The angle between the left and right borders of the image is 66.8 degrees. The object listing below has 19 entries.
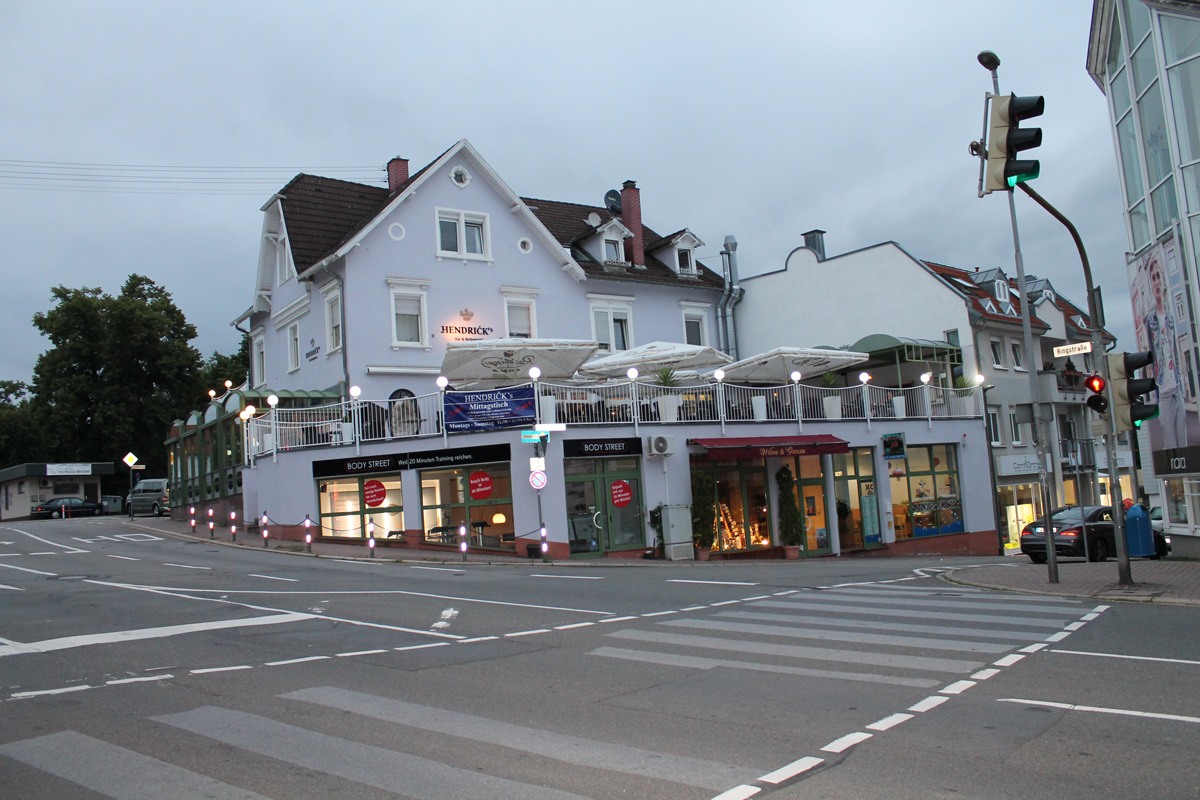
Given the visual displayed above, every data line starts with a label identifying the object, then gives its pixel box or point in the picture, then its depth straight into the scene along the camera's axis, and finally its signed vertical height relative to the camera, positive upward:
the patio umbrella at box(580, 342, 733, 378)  25.88 +3.85
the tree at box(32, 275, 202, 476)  53.56 +9.48
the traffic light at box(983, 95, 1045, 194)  9.73 +3.70
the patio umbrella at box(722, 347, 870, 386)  26.88 +3.65
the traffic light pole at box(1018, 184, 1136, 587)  14.07 +0.70
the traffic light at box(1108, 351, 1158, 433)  13.77 +1.09
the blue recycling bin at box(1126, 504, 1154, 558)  20.88 -1.64
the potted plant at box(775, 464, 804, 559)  25.48 -0.85
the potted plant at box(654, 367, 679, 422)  24.12 +2.28
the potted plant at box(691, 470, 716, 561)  23.56 -0.63
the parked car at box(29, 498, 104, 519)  48.75 +1.35
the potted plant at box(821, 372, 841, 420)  27.25 +2.27
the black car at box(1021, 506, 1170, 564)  21.91 -1.69
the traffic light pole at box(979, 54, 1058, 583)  14.88 +1.31
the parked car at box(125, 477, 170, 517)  40.97 +1.21
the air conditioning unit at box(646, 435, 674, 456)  23.39 +1.25
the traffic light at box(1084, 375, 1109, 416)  14.27 +1.07
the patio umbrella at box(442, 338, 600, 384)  23.66 +3.83
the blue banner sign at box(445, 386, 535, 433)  22.28 +2.35
